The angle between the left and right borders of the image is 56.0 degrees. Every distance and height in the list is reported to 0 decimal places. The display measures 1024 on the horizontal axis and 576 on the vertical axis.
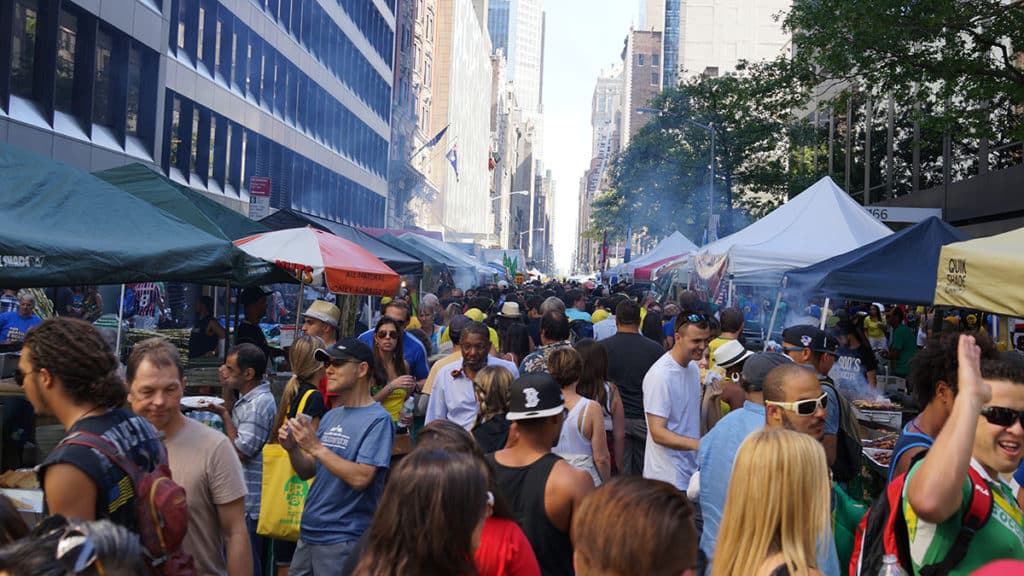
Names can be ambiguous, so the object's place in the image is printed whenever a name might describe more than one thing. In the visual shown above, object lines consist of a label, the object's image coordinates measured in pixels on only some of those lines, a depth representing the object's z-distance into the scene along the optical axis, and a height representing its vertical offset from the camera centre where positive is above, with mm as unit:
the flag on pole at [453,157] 61969 +8962
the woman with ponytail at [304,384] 5934 -602
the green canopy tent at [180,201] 9867 +936
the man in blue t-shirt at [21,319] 13031 -547
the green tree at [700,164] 46875 +7543
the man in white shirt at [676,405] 6496 -702
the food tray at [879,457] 6699 -1053
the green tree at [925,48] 14781 +4333
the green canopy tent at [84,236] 6168 +332
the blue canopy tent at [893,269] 10352 +459
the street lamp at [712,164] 44609 +6615
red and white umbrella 10234 +324
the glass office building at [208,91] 17891 +5045
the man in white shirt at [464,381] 7125 -655
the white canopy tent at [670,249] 33625 +1917
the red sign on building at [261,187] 16922 +1787
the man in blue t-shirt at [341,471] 4781 -912
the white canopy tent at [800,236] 13664 +1063
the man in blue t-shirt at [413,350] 8705 -516
